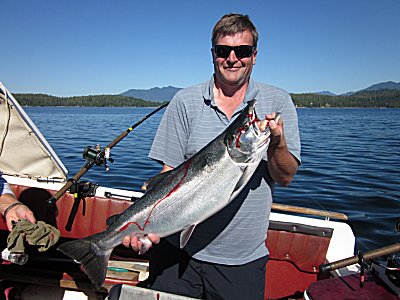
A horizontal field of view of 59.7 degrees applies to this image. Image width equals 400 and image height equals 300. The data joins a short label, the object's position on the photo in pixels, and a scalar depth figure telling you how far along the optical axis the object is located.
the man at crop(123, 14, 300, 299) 2.72
